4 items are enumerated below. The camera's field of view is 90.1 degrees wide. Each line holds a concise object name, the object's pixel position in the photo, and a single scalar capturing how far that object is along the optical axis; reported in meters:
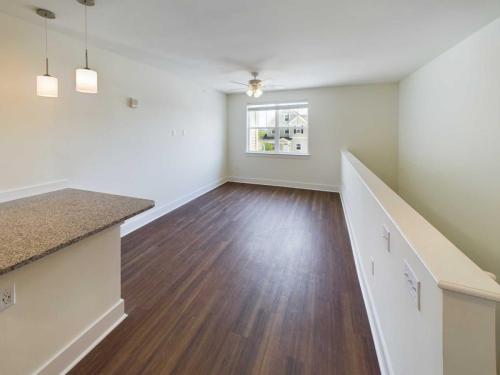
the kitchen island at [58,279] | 1.25
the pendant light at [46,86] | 1.97
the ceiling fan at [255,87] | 4.39
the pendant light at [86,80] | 1.95
